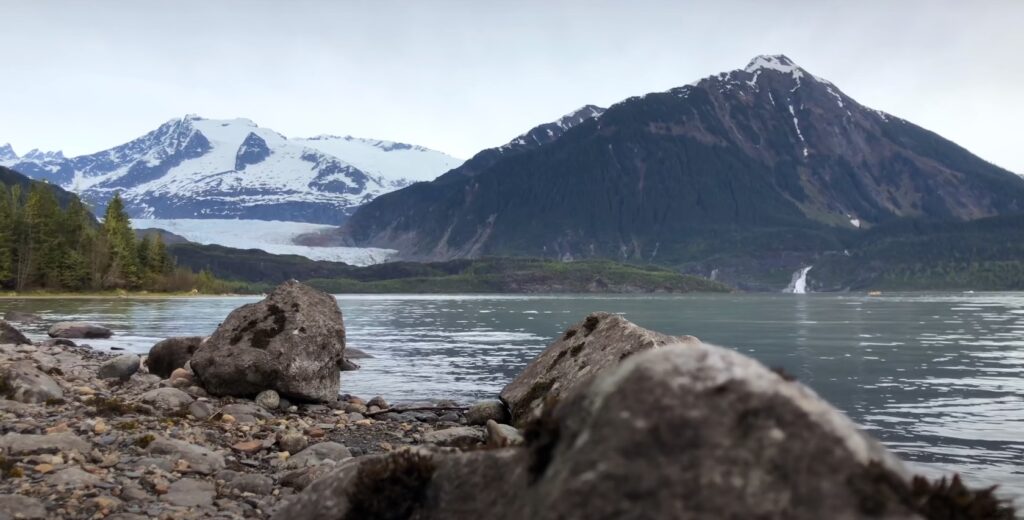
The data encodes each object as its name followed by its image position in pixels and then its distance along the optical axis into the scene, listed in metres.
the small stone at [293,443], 14.52
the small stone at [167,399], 17.36
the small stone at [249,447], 14.15
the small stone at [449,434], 15.53
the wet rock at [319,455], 13.34
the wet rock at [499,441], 5.29
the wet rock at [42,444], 10.93
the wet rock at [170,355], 26.02
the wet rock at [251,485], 11.27
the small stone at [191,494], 10.11
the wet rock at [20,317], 58.16
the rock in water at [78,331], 46.38
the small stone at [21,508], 8.29
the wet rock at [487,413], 18.65
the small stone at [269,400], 19.80
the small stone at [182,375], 21.81
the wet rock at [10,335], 31.31
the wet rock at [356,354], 40.08
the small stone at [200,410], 16.98
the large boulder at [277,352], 20.42
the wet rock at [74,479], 9.71
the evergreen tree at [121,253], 131.50
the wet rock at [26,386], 15.80
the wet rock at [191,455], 12.07
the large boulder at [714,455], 3.45
